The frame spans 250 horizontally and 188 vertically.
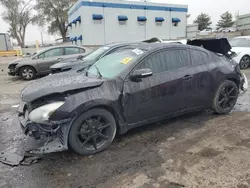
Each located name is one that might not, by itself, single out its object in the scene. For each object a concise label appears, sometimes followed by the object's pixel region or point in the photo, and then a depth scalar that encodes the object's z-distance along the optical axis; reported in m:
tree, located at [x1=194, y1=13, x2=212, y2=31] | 64.69
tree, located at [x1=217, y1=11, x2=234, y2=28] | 64.69
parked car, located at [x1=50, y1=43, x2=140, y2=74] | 7.12
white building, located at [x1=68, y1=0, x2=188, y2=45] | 19.84
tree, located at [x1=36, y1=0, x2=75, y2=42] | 37.53
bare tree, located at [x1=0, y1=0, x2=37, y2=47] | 38.88
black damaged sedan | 3.03
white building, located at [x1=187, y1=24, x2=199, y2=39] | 26.36
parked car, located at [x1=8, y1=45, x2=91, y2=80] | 10.17
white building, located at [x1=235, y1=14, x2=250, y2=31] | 28.64
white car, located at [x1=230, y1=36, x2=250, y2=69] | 10.45
